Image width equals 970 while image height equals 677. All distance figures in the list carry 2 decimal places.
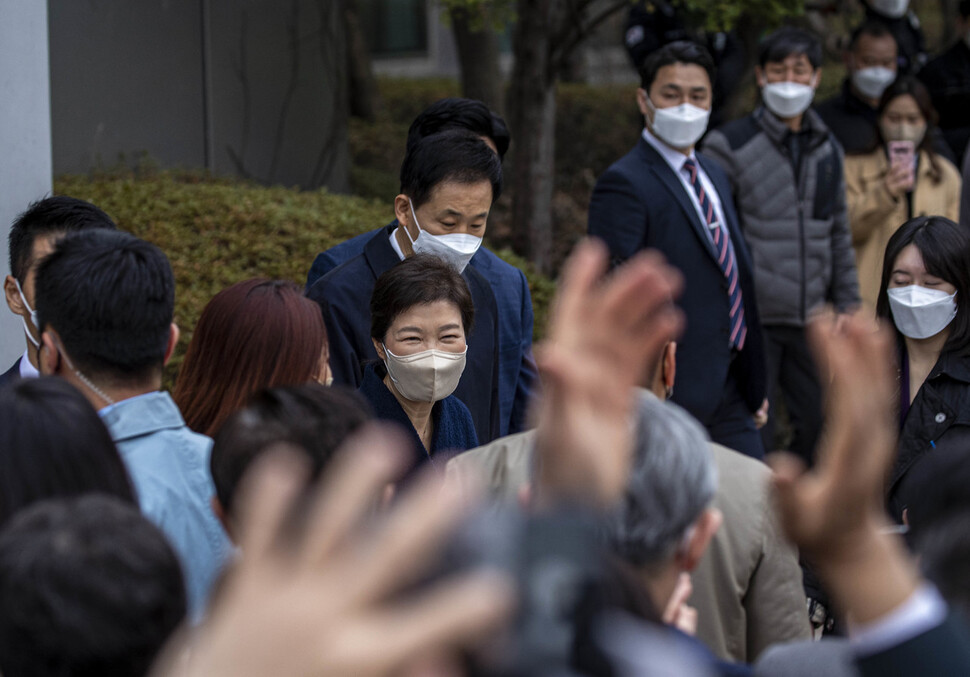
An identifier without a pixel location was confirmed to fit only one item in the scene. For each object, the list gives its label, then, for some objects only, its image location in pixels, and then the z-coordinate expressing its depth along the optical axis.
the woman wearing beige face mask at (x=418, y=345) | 7.26
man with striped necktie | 10.06
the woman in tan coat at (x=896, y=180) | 12.71
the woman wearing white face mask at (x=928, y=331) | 7.63
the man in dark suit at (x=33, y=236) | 7.14
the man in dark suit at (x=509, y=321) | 8.94
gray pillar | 9.56
